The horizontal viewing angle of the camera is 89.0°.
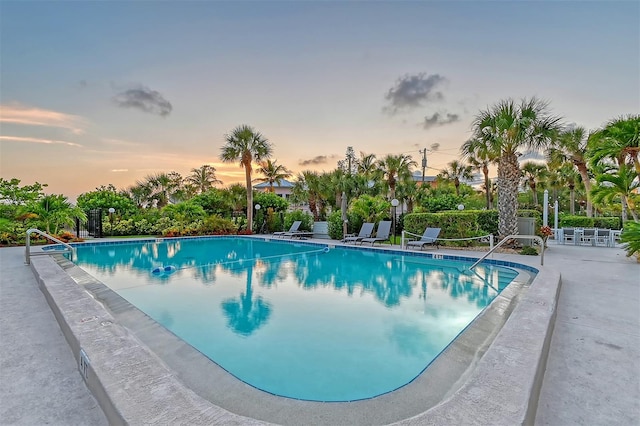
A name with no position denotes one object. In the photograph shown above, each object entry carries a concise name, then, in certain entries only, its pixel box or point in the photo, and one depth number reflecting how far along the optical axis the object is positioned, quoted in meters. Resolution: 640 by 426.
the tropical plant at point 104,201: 22.25
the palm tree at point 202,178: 40.25
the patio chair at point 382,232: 15.13
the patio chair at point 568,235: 15.60
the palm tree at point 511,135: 11.29
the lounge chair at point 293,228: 19.45
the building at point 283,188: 51.26
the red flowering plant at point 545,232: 12.59
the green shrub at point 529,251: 11.30
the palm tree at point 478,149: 12.11
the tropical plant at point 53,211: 15.56
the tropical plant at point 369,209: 17.72
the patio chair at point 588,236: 15.00
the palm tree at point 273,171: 37.41
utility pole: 34.00
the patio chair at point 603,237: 14.59
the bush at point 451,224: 13.51
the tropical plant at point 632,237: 9.50
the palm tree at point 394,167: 23.22
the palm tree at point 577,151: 20.46
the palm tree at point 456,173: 34.50
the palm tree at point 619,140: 9.17
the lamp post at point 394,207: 15.21
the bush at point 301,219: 20.36
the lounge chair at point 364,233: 15.74
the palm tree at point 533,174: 31.20
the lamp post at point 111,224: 20.73
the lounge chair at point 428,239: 13.14
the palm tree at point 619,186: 10.37
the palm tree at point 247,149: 21.75
